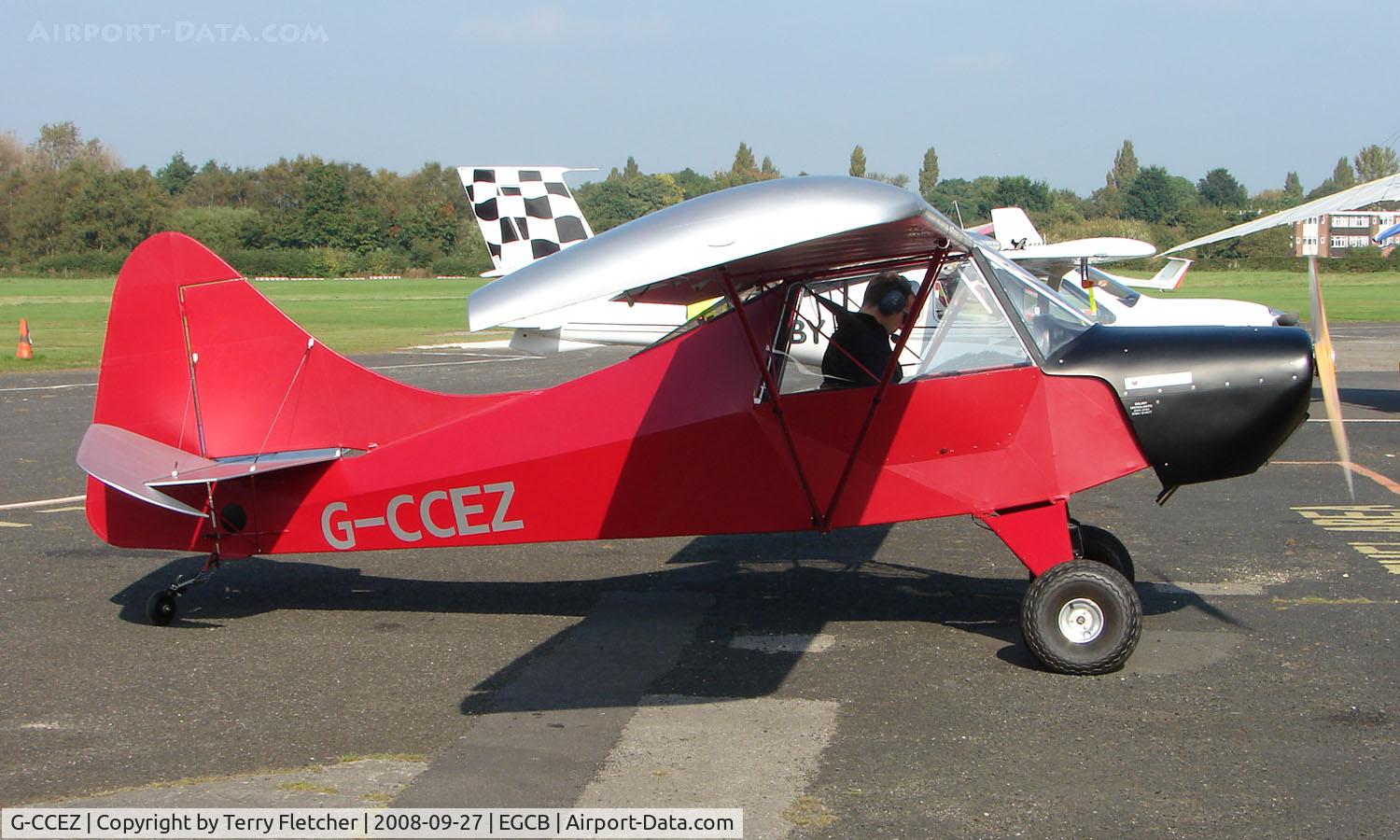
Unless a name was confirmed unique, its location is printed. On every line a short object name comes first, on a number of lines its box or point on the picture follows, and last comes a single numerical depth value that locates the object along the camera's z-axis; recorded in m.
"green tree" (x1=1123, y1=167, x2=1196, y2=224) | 113.38
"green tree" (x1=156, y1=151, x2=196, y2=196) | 111.75
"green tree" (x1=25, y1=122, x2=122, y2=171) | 99.44
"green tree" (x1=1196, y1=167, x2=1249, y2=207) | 130.12
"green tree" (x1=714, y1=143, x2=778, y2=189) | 103.18
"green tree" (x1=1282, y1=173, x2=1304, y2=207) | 143.57
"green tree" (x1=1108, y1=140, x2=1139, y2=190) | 167.50
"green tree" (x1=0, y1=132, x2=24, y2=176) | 94.88
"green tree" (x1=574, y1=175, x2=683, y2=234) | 81.31
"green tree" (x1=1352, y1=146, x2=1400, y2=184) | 116.50
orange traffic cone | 25.66
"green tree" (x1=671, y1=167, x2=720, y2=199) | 99.75
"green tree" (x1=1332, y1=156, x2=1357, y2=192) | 156.00
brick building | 75.56
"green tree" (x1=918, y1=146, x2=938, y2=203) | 111.06
